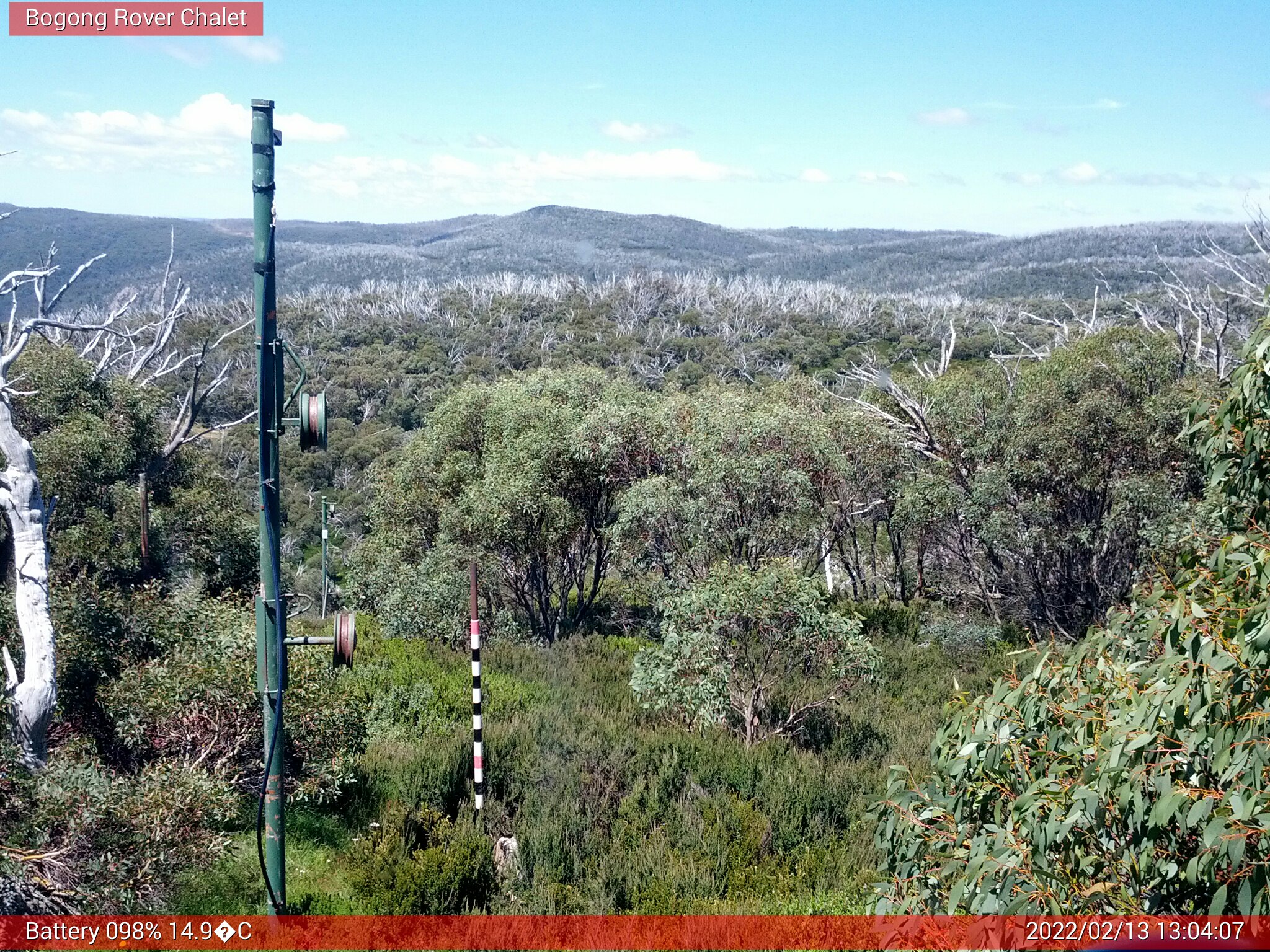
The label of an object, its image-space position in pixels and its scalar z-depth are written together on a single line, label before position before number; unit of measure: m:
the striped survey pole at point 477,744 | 7.86
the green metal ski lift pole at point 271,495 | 4.58
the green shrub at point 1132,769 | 2.78
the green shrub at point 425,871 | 6.32
